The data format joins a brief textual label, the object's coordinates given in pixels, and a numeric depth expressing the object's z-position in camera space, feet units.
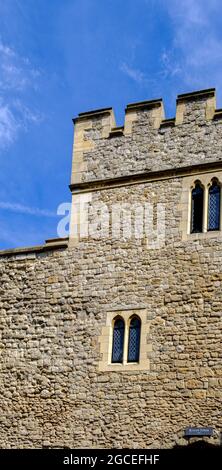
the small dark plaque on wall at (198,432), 37.42
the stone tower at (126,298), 39.29
